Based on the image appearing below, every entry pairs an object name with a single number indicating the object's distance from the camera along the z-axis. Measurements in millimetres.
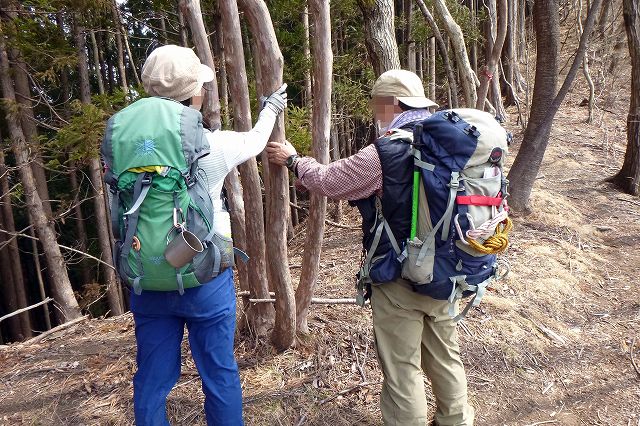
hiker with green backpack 1918
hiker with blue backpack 2160
